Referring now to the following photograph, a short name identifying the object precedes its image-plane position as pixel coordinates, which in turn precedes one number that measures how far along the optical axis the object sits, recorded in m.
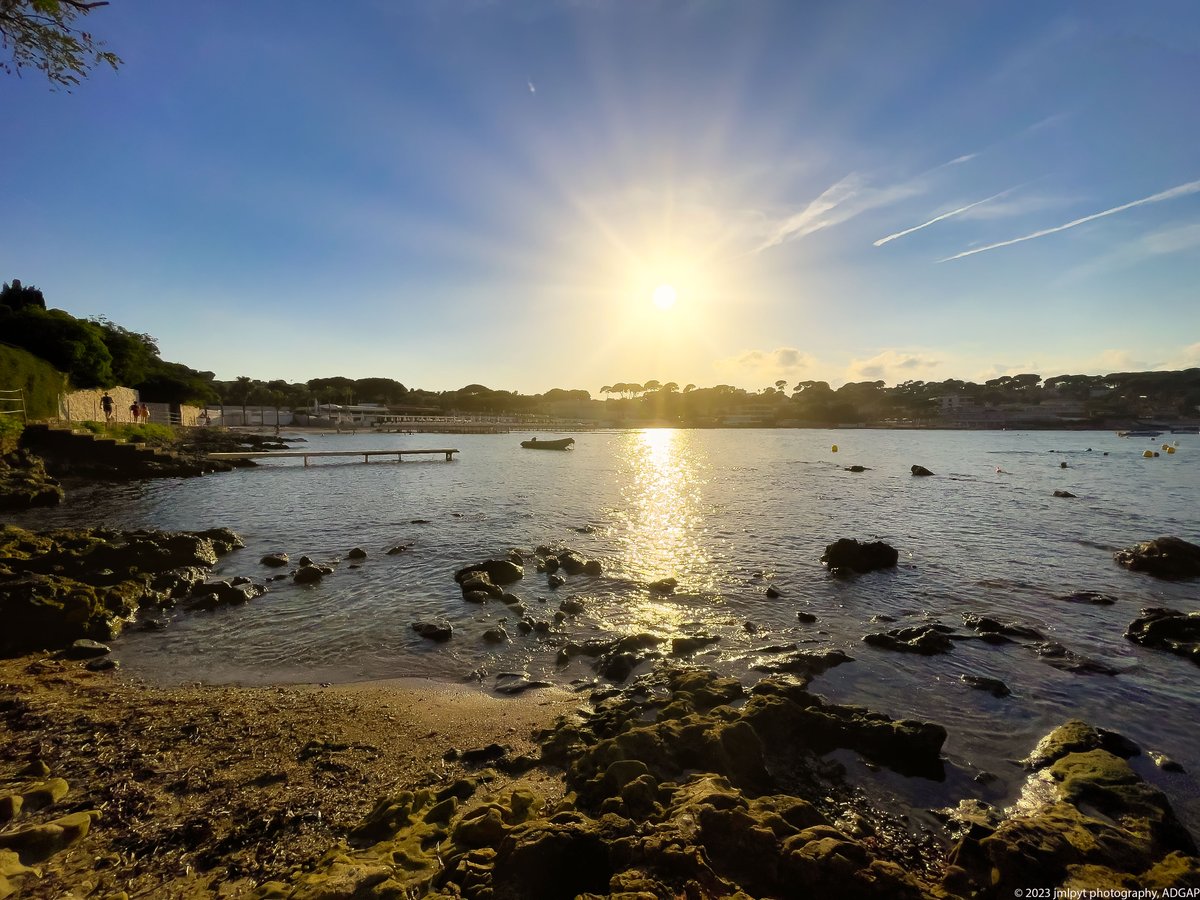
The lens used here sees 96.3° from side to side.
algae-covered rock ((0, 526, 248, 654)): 10.45
